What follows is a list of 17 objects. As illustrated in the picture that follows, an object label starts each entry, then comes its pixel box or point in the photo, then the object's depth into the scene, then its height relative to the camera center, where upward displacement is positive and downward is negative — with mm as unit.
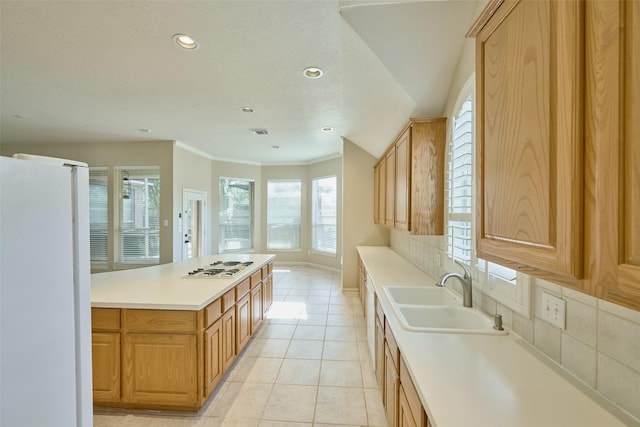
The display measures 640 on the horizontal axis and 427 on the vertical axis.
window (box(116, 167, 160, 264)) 5430 -71
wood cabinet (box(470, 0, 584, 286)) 633 +219
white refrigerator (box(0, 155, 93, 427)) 659 -225
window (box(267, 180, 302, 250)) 7582 -88
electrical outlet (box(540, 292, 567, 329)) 1068 -408
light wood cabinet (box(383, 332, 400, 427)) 1501 -1026
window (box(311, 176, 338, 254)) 6742 -59
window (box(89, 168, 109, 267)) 5422 -46
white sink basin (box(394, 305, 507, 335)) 1673 -684
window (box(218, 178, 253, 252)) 7199 -55
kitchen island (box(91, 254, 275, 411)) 1976 -1009
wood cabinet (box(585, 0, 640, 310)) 508 +123
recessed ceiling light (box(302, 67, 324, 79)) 2545 +1345
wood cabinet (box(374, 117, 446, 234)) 2316 +320
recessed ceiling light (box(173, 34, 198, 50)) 2080 +1355
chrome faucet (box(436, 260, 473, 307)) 1732 -486
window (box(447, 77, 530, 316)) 1402 -65
